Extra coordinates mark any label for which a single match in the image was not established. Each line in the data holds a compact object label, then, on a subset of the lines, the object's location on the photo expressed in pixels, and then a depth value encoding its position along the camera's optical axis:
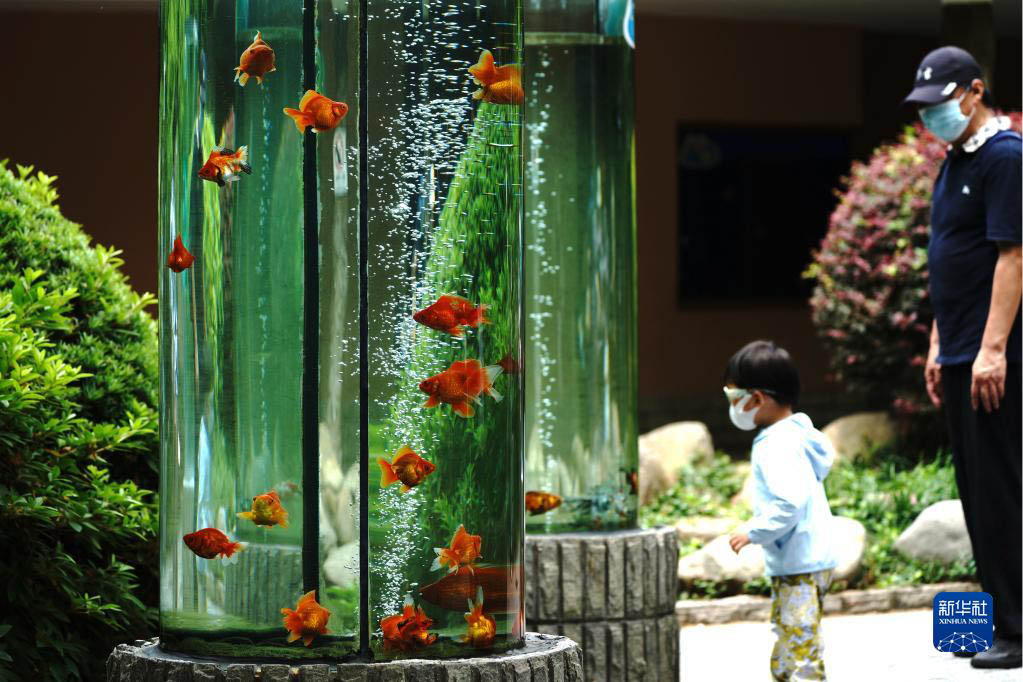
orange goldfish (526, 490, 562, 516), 10.27
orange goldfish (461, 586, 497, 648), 6.79
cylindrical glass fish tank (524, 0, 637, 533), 10.41
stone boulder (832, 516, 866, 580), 15.03
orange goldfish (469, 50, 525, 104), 6.92
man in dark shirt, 10.65
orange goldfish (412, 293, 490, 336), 6.85
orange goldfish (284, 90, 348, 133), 6.79
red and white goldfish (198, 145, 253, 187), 6.82
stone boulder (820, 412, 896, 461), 21.26
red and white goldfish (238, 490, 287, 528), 6.76
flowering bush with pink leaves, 20.29
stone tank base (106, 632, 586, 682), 6.54
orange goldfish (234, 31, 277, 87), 6.79
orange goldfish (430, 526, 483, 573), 6.79
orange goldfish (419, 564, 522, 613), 6.76
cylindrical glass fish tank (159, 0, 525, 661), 6.76
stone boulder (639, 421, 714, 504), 19.96
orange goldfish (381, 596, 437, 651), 6.69
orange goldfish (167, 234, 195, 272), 6.92
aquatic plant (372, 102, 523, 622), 6.81
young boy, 9.23
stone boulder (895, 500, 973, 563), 15.55
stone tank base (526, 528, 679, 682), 9.84
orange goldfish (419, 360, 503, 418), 6.83
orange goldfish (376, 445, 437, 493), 6.79
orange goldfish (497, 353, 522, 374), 6.96
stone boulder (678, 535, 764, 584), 14.94
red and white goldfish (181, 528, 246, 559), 6.78
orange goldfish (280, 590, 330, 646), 6.67
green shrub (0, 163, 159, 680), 8.47
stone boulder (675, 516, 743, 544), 17.07
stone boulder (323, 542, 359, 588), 6.72
